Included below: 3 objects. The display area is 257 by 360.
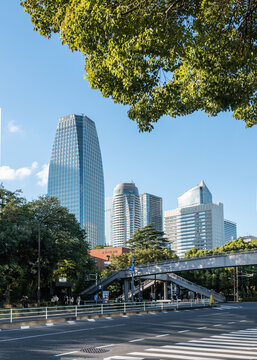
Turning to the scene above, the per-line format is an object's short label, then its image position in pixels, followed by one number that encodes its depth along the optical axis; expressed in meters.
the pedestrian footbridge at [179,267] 58.06
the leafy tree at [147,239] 98.56
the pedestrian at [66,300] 54.81
